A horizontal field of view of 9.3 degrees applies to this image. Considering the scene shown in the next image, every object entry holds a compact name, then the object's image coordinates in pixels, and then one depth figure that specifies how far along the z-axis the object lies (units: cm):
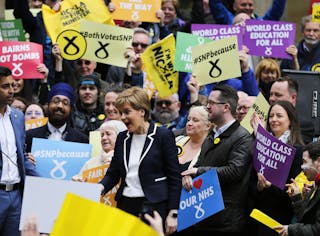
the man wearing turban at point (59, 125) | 2110
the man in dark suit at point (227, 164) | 1748
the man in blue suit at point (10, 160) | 1717
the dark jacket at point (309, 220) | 1513
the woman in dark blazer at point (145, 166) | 1675
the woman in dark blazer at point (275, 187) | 1725
